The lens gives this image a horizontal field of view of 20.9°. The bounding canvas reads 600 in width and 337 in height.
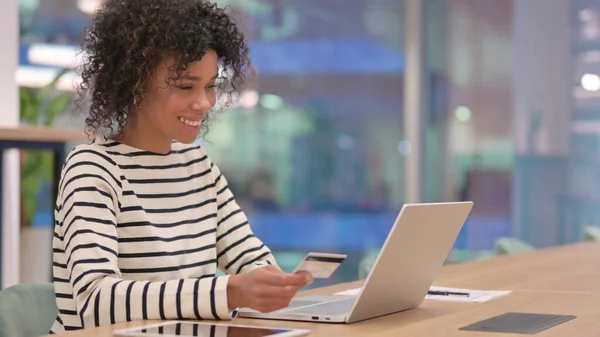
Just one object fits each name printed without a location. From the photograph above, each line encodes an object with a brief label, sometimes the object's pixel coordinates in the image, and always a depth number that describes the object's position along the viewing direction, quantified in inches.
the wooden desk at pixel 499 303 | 101.3
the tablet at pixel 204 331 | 97.7
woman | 105.5
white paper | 117.6
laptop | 102.2
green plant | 287.6
